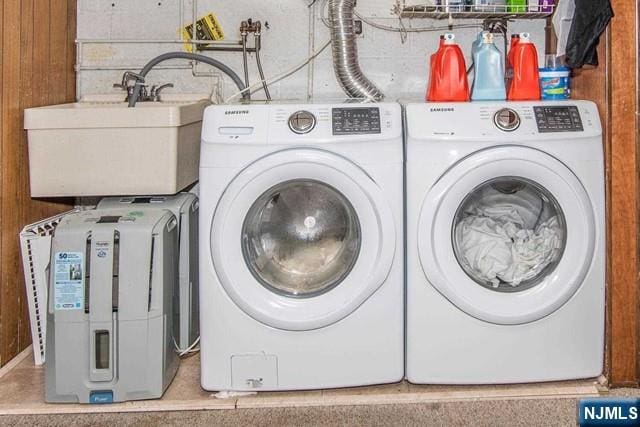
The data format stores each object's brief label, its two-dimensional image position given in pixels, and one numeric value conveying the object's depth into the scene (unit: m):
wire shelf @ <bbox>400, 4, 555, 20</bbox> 2.23
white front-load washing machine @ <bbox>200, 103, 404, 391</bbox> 1.65
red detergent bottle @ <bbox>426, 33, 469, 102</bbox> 1.92
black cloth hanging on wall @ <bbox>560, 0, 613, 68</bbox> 1.73
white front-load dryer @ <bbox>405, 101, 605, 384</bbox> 1.66
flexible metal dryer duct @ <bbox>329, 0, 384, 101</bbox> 2.21
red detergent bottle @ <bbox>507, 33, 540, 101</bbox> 1.93
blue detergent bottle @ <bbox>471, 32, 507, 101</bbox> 1.94
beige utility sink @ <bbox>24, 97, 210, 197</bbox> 1.85
